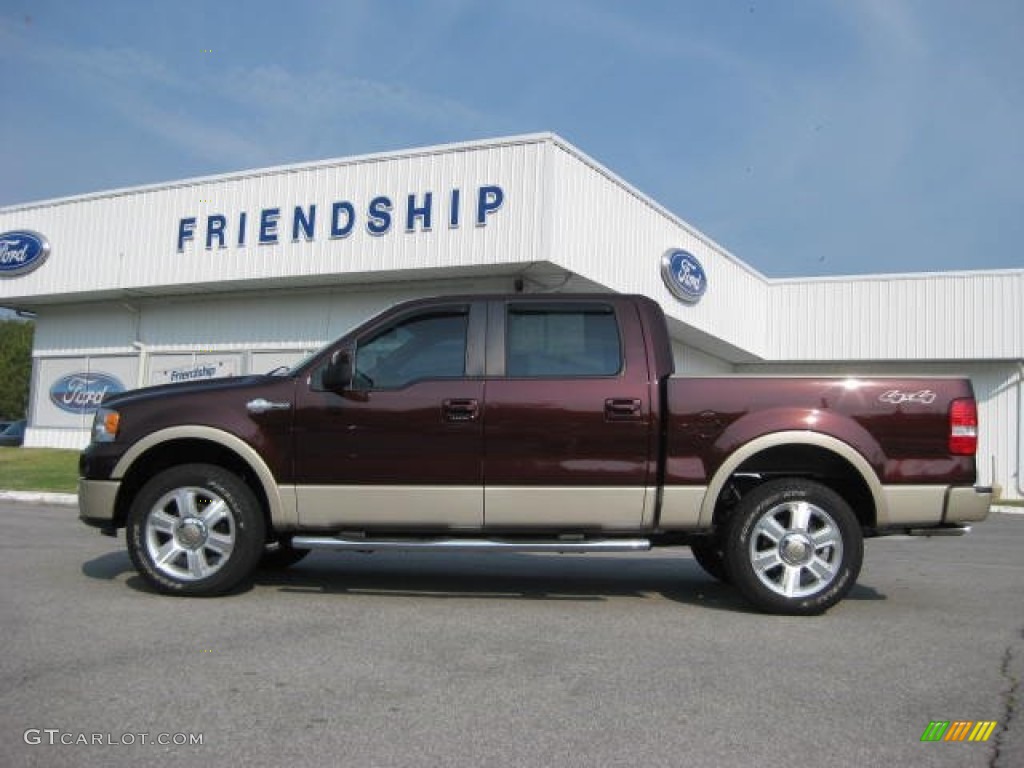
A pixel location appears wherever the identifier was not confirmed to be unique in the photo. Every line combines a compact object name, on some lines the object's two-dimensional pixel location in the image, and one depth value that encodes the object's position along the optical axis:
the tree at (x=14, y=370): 60.84
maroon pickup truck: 5.53
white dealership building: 17.19
